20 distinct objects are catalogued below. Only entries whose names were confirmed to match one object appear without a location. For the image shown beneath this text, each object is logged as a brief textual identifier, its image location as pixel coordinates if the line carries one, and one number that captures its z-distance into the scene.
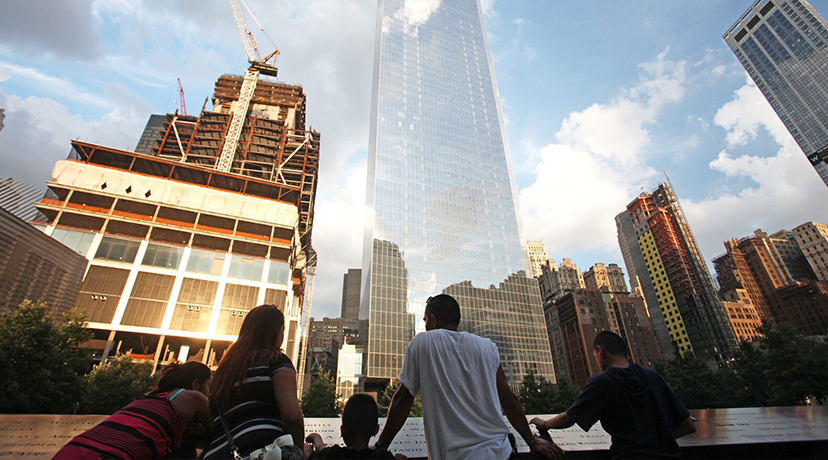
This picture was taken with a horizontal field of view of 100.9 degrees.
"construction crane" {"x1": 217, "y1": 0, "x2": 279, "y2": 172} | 68.19
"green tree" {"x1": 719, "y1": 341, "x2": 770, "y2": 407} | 27.11
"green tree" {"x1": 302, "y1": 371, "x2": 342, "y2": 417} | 31.11
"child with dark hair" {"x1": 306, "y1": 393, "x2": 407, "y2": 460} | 2.51
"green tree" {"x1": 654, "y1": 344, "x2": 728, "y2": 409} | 29.45
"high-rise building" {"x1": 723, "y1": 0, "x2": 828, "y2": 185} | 82.25
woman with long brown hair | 2.51
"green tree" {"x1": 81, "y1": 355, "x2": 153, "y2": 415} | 20.61
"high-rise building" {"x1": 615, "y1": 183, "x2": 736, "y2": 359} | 84.88
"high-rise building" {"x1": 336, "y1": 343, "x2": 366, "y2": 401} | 51.97
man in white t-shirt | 2.61
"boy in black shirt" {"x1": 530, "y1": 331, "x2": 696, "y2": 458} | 2.63
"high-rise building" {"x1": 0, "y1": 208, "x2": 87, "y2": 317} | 15.26
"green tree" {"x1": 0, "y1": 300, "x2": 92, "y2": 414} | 14.77
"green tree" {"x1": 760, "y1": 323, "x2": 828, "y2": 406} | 22.33
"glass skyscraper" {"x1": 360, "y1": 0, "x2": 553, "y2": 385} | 55.38
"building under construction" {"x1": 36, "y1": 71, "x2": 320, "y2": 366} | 34.50
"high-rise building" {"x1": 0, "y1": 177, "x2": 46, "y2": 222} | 36.38
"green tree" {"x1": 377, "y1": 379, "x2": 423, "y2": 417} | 37.91
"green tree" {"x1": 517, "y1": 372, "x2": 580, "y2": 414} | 32.75
